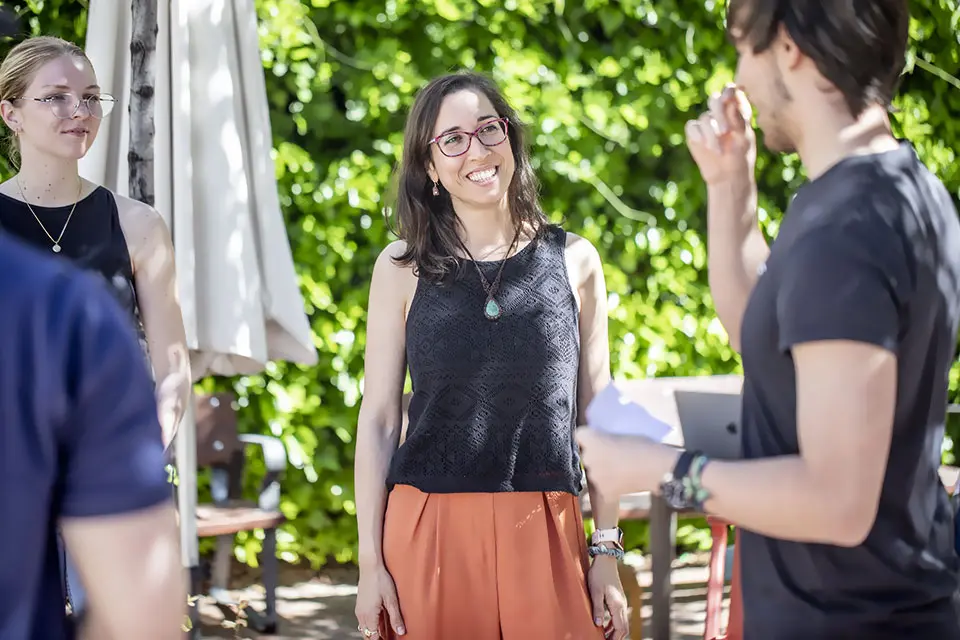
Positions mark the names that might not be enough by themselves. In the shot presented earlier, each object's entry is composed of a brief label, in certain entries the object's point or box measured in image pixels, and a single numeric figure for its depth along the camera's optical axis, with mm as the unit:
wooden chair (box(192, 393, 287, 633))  4734
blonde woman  2768
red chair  3588
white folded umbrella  3844
